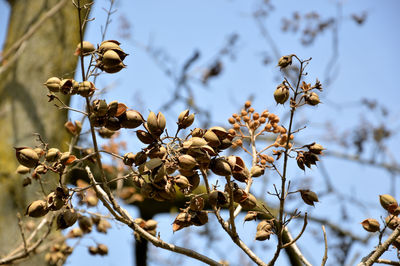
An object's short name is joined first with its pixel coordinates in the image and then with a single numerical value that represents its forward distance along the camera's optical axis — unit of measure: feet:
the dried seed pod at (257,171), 8.77
